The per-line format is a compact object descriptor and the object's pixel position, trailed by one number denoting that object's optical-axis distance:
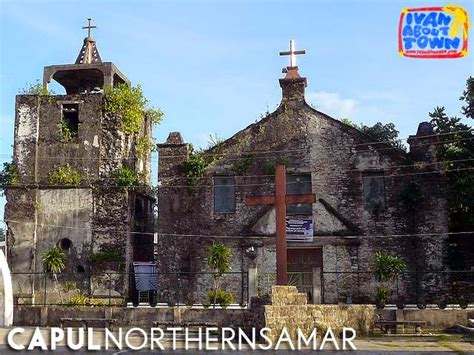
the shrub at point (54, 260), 24.20
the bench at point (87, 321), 20.45
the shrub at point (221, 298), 21.80
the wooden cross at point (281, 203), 16.45
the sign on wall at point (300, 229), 24.75
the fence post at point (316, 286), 19.66
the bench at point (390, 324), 18.58
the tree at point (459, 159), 25.08
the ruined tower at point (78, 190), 25.12
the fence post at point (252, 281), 20.62
